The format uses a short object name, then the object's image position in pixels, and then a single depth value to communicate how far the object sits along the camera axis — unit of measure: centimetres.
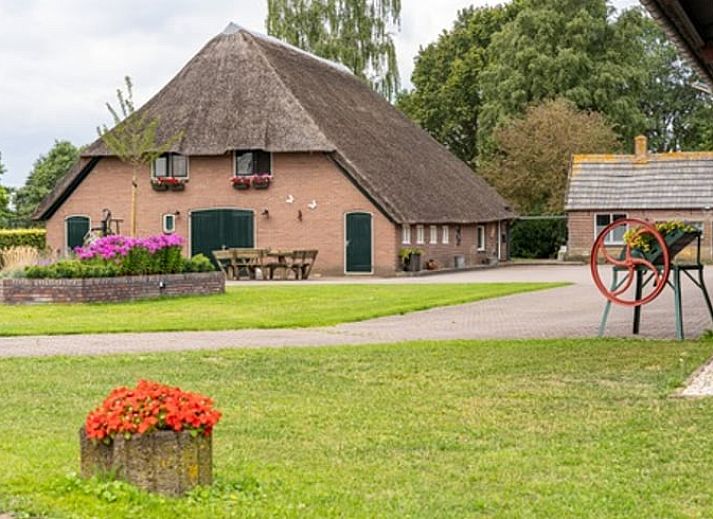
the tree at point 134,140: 4512
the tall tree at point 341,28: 6719
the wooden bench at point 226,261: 4369
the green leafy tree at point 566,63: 6888
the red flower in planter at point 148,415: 749
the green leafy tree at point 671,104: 8262
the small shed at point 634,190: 5678
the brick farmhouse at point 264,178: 4650
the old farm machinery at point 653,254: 1847
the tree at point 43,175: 8606
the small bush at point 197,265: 3256
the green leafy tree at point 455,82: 7725
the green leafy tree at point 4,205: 7056
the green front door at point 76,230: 5028
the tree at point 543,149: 6344
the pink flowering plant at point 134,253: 3027
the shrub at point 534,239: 6462
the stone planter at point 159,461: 748
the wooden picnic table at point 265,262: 4314
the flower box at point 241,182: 4762
